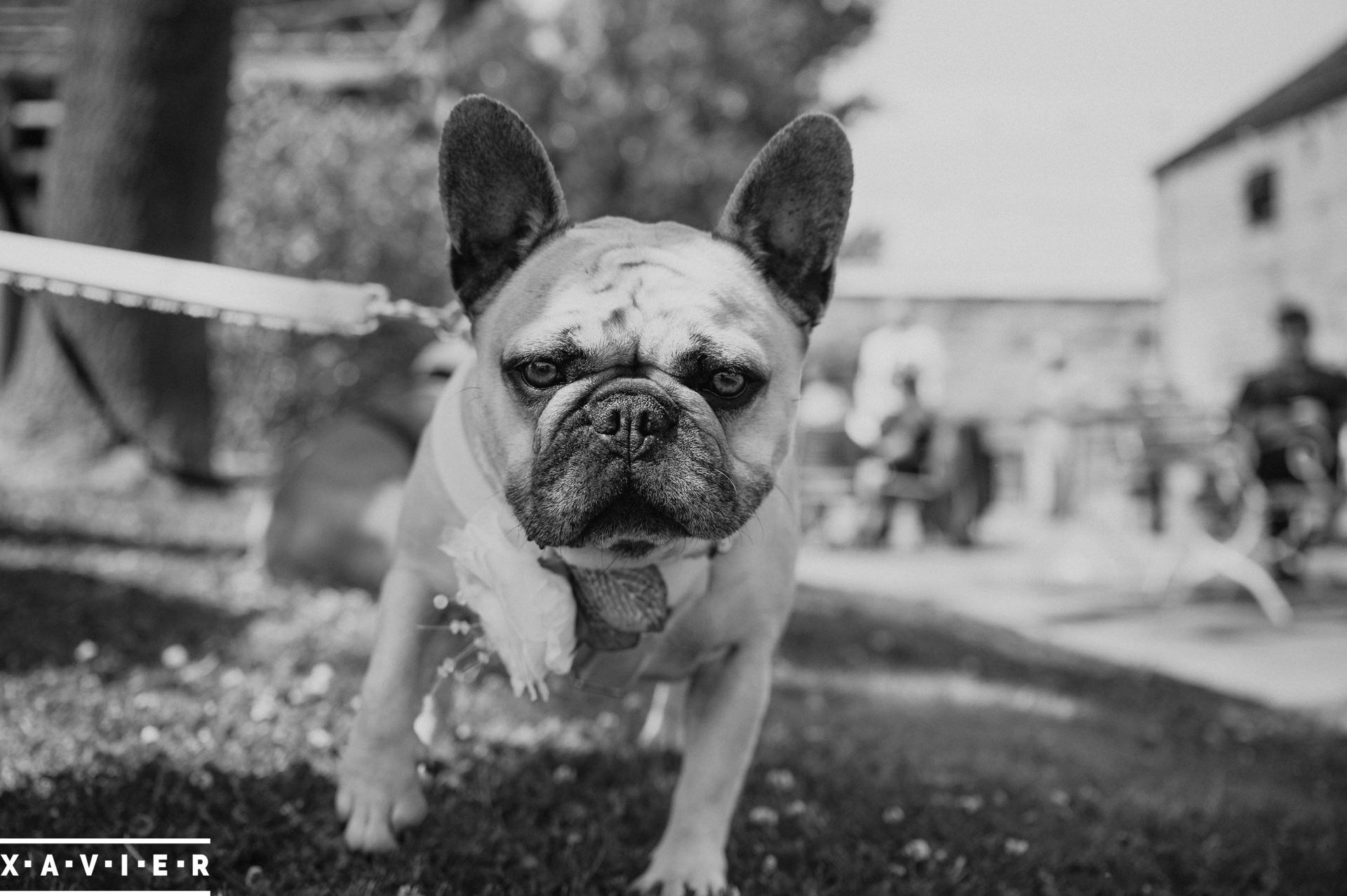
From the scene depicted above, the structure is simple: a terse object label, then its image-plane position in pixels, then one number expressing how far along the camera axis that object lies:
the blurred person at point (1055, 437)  12.61
